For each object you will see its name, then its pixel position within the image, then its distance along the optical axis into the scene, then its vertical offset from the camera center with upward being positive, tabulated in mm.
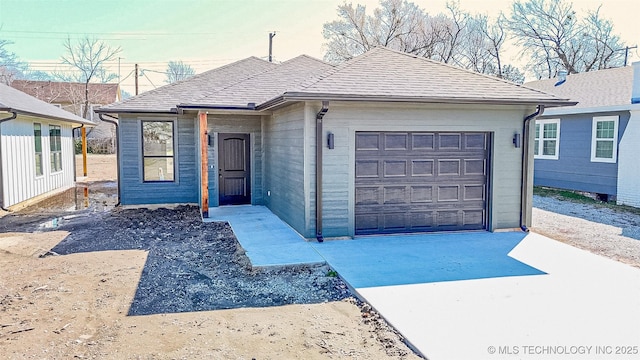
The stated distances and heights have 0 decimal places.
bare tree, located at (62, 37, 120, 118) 37406 +8043
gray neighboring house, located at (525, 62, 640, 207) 11719 +352
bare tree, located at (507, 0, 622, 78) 26719 +7063
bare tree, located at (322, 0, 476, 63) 26141 +7196
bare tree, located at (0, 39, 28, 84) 34375 +7071
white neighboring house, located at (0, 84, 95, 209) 10805 +54
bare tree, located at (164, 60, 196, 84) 41375 +7576
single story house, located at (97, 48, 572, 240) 7332 +47
